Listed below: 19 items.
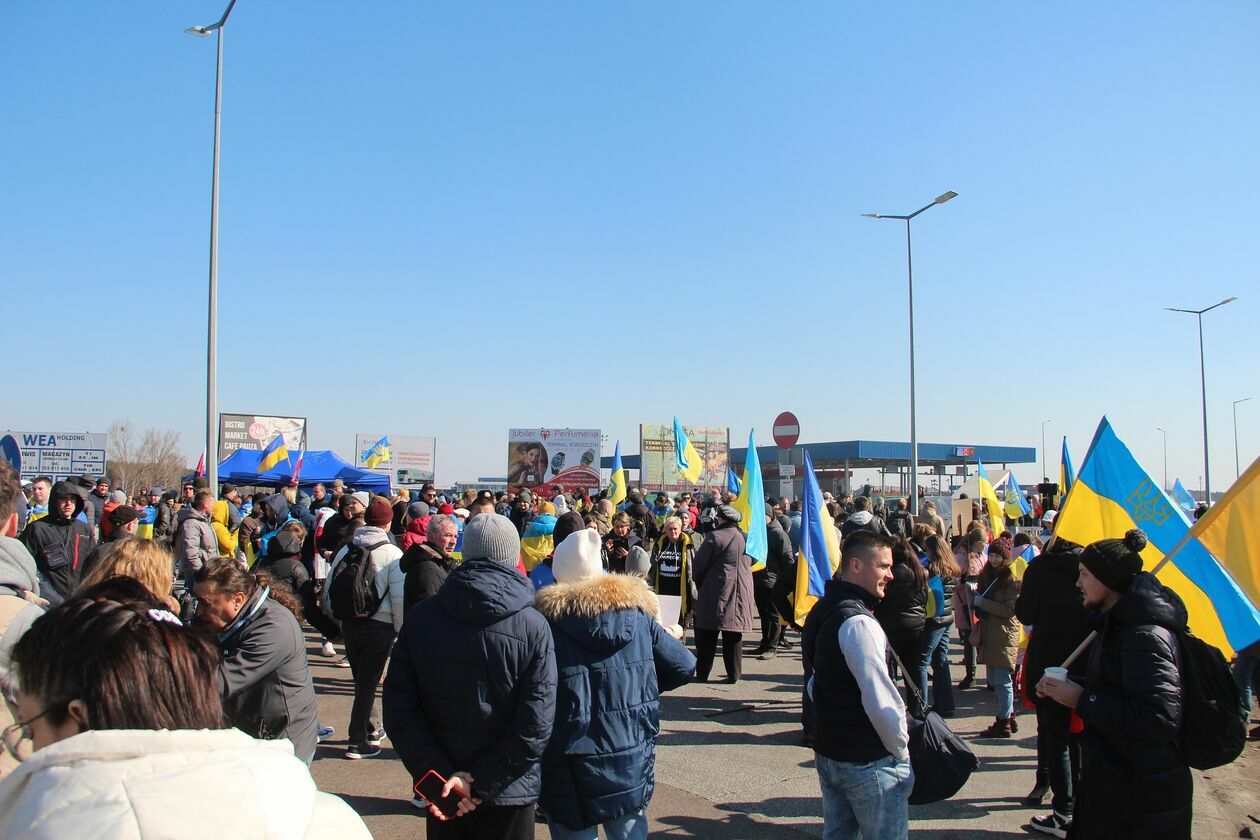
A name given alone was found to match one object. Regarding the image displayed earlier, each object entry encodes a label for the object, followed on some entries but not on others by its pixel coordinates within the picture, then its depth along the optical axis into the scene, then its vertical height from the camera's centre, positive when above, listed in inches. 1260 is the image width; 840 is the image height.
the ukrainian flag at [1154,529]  169.8 -17.4
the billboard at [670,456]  1838.1 -5.3
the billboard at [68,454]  931.3 -6.7
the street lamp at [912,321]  812.6 +139.2
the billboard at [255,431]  1414.9 +30.7
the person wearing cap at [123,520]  283.1 -23.5
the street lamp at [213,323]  522.6 +77.8
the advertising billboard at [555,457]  1599.4 -8.9
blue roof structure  2153.1 +5.4
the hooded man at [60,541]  283.3 -31.6
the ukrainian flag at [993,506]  610.7 -36.2
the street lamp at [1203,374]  1263.8 +132.7
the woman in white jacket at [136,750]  52.9 -19.8
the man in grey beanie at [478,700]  132.3 -38.3
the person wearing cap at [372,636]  258.7 -57.6
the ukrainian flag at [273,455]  923.4 -5.5
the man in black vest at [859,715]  140.3 -42.9
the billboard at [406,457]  1656.0 -11.3
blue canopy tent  944.9 -25.3
